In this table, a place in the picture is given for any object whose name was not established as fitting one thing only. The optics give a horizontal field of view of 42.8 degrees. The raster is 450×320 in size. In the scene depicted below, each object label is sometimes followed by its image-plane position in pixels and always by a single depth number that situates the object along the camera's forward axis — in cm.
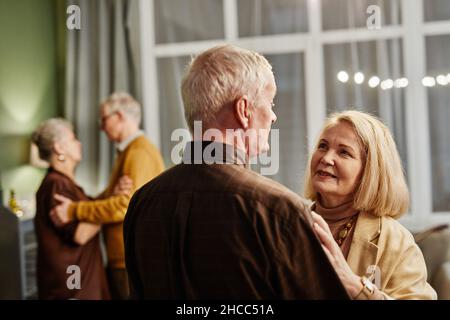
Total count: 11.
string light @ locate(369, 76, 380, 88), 347
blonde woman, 123
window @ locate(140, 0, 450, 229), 340
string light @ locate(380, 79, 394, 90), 344
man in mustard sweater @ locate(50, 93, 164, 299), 254
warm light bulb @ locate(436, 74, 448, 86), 340
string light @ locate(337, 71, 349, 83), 348
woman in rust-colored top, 269
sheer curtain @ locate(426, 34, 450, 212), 343
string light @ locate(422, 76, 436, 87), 339
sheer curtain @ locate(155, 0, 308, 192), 358
